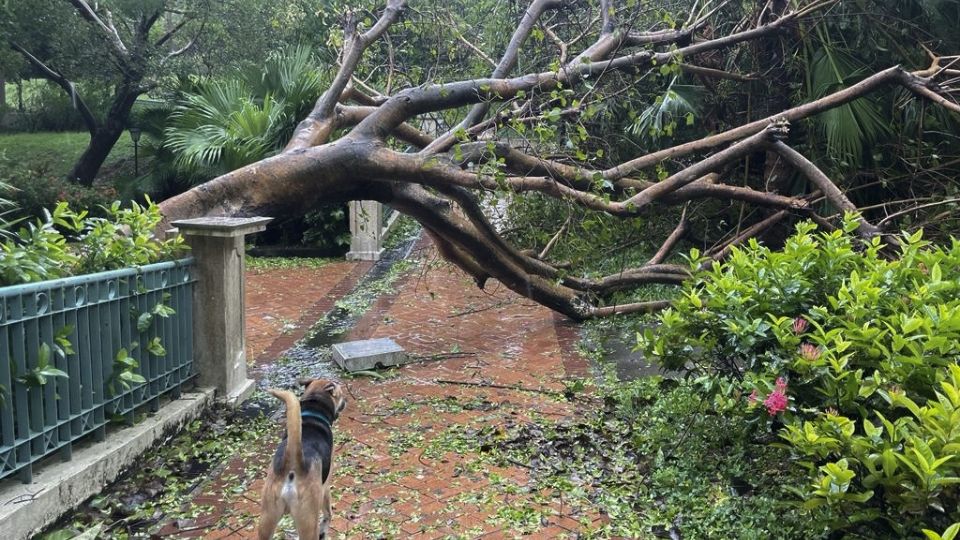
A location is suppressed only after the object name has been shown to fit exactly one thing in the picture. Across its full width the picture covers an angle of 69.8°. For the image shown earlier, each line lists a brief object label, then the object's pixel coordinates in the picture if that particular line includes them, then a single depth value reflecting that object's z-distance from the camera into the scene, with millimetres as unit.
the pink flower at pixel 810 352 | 3246
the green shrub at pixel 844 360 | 2591
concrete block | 6543
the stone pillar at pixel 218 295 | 5195
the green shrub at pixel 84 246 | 3640
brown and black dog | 2996
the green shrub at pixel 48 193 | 13883
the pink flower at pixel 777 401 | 3188
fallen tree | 6160
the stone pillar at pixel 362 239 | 13867
